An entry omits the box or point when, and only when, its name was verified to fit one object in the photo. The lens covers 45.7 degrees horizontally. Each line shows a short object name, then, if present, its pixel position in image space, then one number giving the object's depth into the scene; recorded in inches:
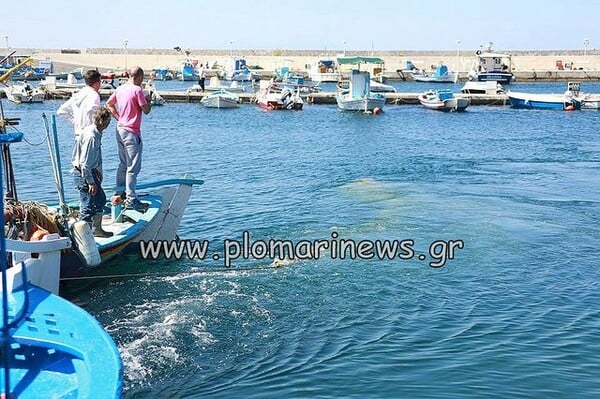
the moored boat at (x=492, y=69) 3120.1
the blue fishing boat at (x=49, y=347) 219.3
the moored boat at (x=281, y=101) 1961.1
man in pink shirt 430.6
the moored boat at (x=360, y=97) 1879.9
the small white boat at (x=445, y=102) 1978.3
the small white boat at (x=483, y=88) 2352.4
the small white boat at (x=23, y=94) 2004.2
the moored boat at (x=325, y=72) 3464.6
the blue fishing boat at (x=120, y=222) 384.8
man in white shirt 404.5
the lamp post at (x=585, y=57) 4393.2
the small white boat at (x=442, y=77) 3523.6
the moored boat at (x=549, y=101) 2015.3
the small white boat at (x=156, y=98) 2047.2
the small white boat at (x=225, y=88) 2330.2
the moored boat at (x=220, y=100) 2004.7
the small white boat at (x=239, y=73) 3469.5
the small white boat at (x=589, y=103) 2025.7
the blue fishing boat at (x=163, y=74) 3705.7
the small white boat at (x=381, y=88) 2546.8
